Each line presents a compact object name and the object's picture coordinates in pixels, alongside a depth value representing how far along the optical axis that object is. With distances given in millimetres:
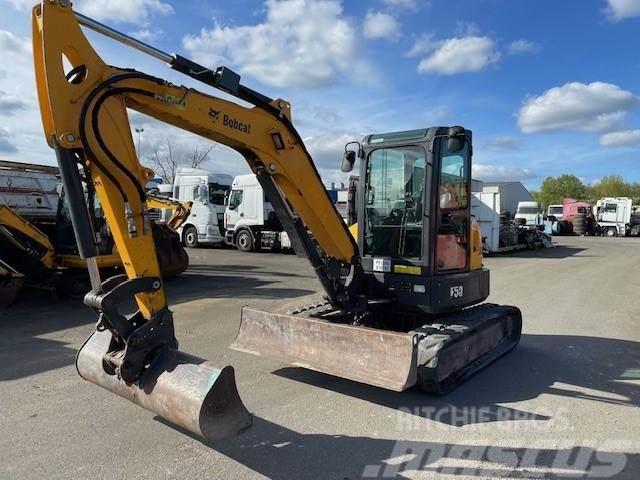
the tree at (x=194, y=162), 47919
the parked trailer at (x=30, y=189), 11891
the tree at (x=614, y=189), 77500
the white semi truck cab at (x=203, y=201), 21875
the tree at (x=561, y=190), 76000
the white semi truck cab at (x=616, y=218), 38062
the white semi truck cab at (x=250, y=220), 20297
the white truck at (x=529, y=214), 31094
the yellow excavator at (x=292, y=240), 3525
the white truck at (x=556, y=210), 43362
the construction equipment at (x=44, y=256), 9555
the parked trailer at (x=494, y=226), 21625
